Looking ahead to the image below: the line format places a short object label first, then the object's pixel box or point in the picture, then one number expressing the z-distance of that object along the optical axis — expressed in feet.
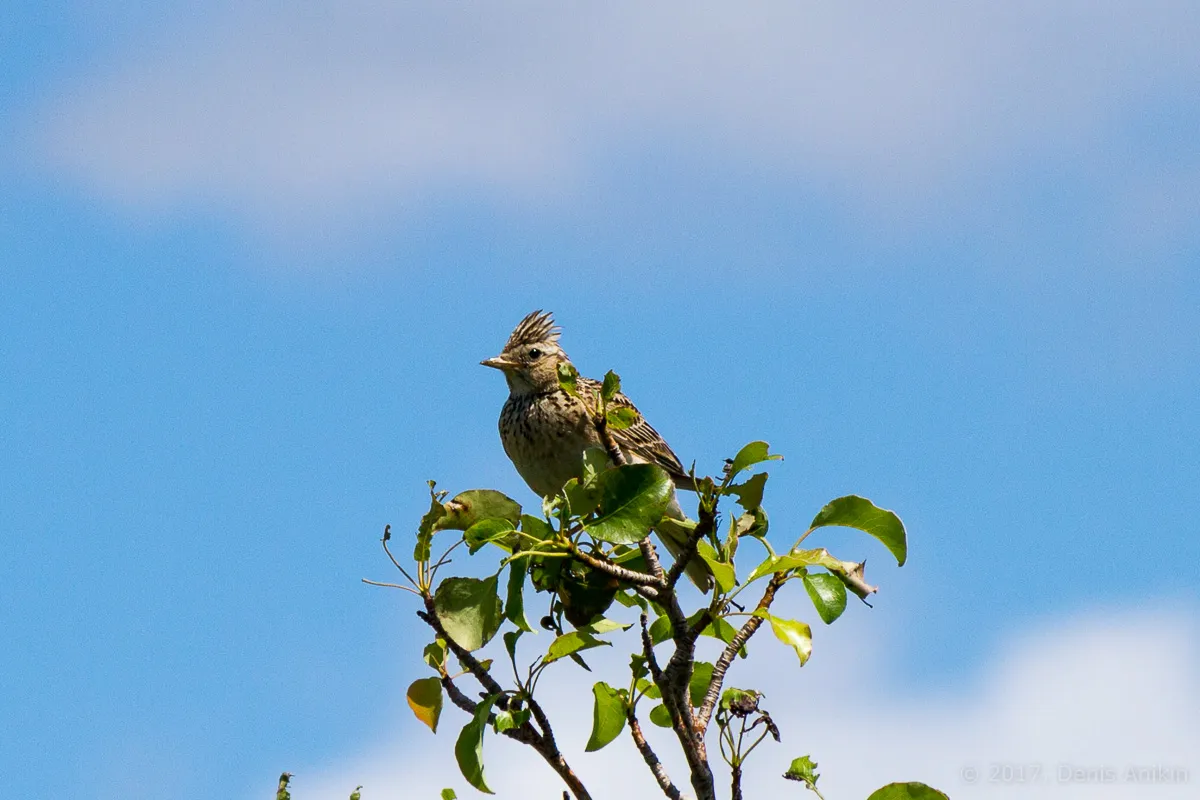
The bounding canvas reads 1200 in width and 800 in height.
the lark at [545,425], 58.34
